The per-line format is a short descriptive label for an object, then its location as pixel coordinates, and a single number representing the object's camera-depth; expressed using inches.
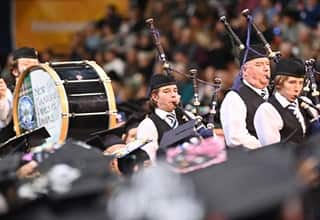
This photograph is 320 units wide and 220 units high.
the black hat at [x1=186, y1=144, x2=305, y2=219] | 284.3
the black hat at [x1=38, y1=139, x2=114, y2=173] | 322.9
